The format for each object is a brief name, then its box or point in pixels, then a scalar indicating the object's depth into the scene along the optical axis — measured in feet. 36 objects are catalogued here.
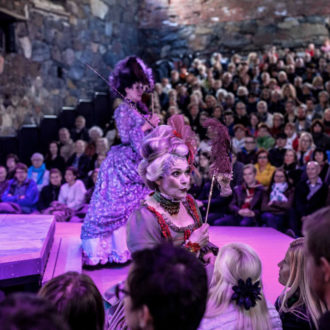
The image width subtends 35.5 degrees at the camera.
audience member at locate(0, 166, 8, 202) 18.61
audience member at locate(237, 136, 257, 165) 19.48
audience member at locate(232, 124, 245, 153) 21.17
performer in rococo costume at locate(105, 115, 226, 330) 6.43
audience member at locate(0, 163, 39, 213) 18.12
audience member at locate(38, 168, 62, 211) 18.56
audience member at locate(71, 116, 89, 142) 24.30
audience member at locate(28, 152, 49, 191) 20.03
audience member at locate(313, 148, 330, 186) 17.08
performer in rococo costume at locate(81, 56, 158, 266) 11.25
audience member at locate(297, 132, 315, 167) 19.04
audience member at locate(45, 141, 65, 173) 21.17
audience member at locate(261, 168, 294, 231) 16.43
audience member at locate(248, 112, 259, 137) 23.24
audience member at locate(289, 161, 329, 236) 15.99
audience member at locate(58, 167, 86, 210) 17.78
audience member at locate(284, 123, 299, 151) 21.04
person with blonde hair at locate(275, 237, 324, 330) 5.92
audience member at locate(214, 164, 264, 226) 16.57
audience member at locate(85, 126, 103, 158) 20.63
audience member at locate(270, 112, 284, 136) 22.29
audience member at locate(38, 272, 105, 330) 4.30
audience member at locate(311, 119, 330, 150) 20.08
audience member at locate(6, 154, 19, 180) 19.76
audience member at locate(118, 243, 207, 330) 3.78
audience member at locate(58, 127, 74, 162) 21.95
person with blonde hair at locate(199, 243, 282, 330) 5.40
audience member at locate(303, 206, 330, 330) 4.33
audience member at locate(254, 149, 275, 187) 18.10
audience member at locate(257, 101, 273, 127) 24.04
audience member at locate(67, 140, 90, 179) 20.16
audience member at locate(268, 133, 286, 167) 19.57
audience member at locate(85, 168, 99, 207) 17.87
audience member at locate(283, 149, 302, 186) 17.66
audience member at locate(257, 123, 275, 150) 21.13
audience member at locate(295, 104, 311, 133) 22.91
